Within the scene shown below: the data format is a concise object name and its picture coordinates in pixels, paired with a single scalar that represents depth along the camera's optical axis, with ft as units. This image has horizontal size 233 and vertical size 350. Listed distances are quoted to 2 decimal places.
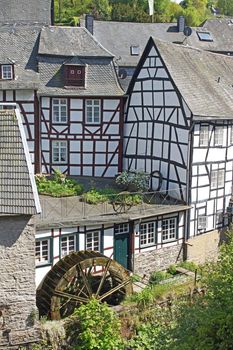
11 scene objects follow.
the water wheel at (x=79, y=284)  60.34
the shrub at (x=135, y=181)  81.90
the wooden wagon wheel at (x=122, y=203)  73.80
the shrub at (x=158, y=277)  72.18
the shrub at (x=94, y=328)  56.49
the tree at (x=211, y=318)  38.04
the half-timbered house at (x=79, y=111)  90.27
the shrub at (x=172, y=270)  75.40
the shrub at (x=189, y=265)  76.13
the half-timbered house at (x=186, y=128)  77.51
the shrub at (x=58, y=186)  80.50
